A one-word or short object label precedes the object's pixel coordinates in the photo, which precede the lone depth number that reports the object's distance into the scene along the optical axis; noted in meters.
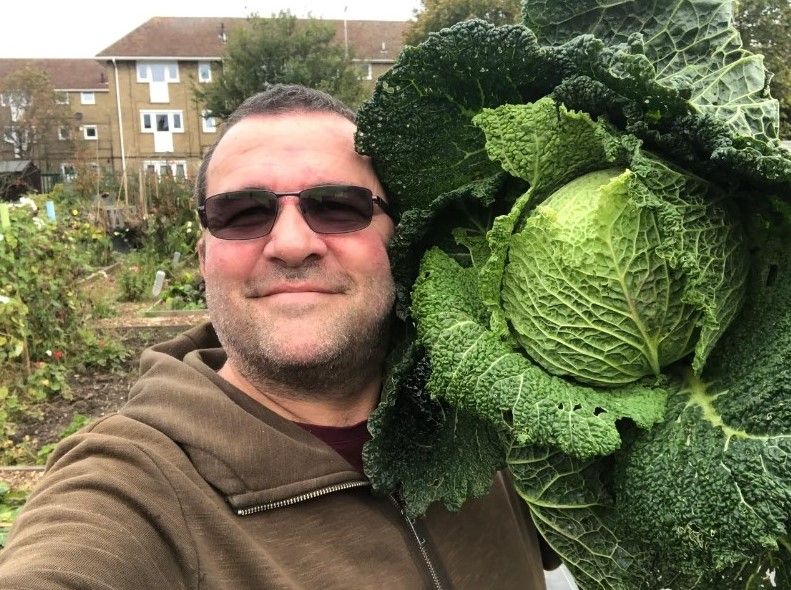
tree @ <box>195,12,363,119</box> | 19.84
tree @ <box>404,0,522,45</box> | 20.69
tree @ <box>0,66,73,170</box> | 34.78
